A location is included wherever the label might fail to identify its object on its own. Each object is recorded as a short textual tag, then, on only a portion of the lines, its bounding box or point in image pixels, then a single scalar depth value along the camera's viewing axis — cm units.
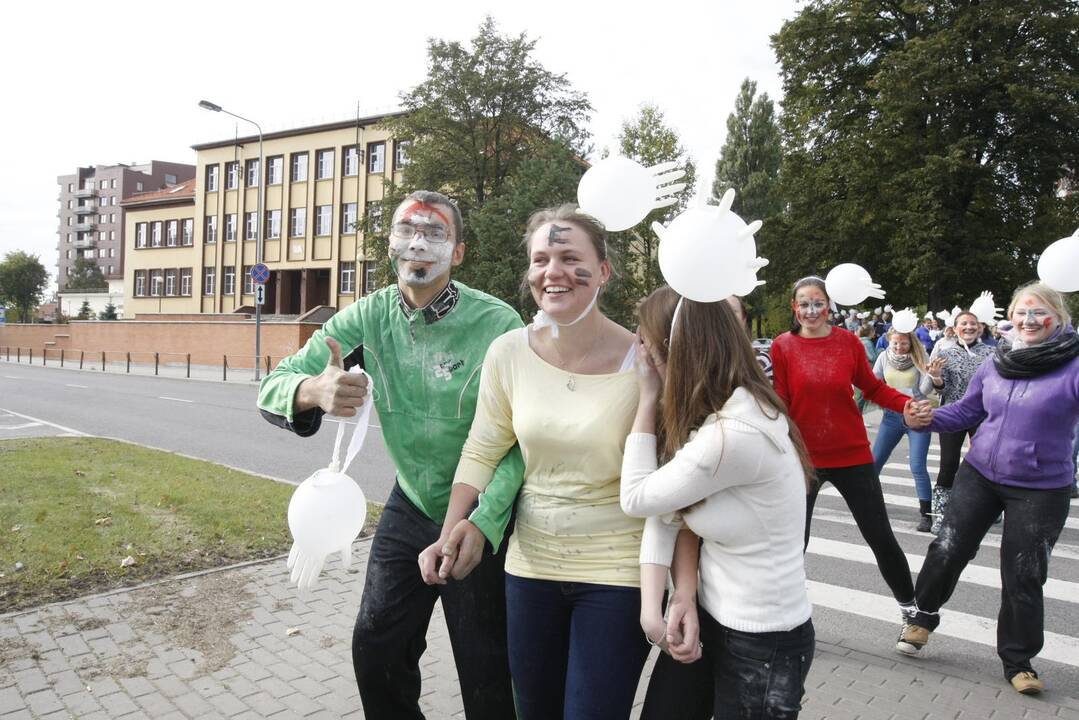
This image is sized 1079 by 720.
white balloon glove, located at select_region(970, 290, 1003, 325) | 712
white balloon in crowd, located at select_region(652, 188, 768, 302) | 203
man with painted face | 263
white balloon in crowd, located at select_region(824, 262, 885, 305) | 521
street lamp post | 2514
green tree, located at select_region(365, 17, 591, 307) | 2953
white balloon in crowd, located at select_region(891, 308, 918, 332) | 677
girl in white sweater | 201
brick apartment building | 10394
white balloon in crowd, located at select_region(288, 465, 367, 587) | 252
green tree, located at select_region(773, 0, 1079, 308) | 2403
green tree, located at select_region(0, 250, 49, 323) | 8138
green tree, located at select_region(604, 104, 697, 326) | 2358
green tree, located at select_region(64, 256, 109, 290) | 10006
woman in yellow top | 219
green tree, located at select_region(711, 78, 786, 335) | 4253
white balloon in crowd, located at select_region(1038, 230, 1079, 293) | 389
